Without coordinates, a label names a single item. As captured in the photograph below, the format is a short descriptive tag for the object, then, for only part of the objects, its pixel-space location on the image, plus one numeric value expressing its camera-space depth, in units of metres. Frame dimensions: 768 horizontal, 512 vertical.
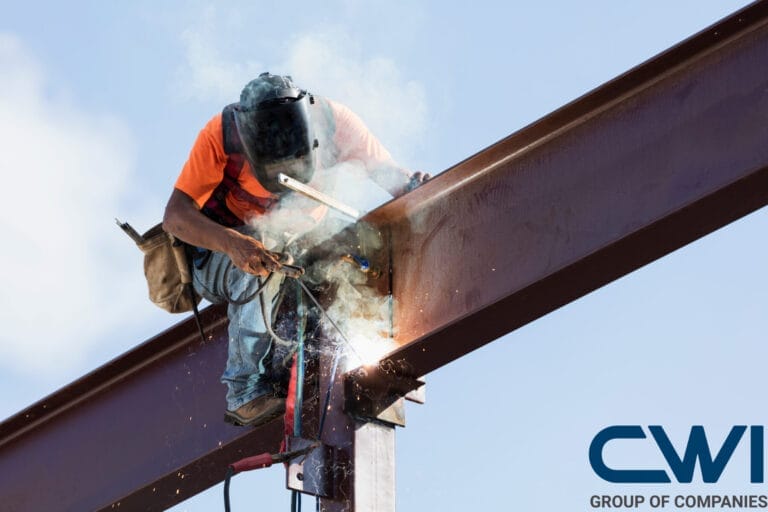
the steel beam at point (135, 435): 10.81
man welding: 9.51
